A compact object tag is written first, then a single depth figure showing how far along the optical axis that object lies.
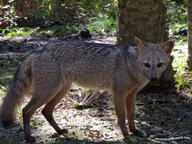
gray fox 10.02
